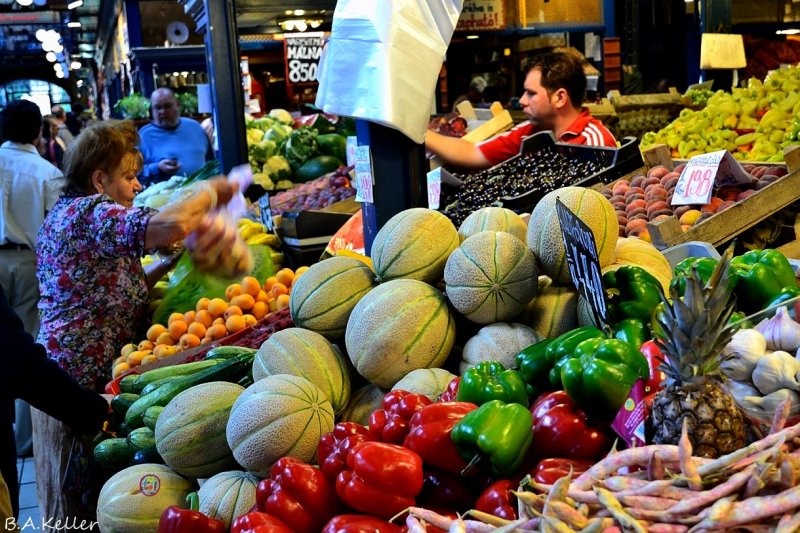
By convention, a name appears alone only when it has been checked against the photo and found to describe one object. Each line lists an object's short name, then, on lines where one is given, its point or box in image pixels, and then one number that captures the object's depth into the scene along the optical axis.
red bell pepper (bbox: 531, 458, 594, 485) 1.43
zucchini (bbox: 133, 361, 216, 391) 2.89
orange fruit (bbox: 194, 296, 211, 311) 4.02
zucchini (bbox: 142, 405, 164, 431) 2.47
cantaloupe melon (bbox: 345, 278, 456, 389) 2.22
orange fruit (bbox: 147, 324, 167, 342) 3.84
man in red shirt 4.88
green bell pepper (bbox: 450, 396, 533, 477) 1.50
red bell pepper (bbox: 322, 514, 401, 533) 1.48
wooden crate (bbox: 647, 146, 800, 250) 3.20
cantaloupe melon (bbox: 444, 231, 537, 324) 2.21
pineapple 1.25
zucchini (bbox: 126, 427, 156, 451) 2.45
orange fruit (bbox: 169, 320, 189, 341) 3.78
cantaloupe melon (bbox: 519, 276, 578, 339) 2.25
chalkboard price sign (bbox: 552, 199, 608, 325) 1.86
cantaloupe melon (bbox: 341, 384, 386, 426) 2.29
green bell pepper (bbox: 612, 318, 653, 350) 1.89
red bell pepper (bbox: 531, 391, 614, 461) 1.55
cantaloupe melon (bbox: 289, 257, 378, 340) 2.45
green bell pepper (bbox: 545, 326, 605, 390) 1.79
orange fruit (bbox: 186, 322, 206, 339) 3.76
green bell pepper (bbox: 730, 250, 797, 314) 2.03
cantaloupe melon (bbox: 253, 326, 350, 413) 2.29
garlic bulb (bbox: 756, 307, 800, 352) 1.56
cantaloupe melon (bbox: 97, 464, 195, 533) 2.16
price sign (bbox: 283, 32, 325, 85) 8.91
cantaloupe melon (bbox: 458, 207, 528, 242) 2.50
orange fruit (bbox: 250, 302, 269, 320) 3.93
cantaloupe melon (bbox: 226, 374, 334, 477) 1.96
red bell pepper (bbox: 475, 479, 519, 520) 1.43
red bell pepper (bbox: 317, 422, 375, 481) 1.66
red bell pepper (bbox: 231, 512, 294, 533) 1.56
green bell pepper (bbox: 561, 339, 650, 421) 1.54
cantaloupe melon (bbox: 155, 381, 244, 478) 2.19
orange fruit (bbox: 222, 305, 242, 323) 3.87
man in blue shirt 8.17
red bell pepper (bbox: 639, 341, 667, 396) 1.56
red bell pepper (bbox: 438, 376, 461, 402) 1.93
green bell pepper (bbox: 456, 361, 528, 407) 1.73
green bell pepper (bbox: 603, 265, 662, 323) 2.01
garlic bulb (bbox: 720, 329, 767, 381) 1.51
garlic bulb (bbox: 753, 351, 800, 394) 1.45
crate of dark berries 4.05
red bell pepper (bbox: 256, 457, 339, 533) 1.61
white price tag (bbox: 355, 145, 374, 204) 3.13
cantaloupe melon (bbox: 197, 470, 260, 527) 1.90
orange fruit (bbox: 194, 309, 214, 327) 3.87
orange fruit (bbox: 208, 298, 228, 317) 3.93
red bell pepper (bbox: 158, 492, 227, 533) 1.72
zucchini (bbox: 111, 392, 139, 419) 2.84
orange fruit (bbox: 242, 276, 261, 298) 4.08
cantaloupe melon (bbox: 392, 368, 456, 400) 2.10
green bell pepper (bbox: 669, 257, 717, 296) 2.14
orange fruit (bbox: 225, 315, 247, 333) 3.76
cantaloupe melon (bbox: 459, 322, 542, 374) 2.15
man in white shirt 6.36
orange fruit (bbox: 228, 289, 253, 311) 3.96
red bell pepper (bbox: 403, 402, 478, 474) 1.59
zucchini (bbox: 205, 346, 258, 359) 2.95
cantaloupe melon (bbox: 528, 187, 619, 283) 2.26
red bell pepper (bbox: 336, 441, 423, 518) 1.52
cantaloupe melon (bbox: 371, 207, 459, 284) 2.44
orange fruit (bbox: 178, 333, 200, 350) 3.67
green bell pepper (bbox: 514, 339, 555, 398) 1.88
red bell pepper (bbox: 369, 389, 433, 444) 1.71
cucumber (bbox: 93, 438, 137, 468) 2.53
